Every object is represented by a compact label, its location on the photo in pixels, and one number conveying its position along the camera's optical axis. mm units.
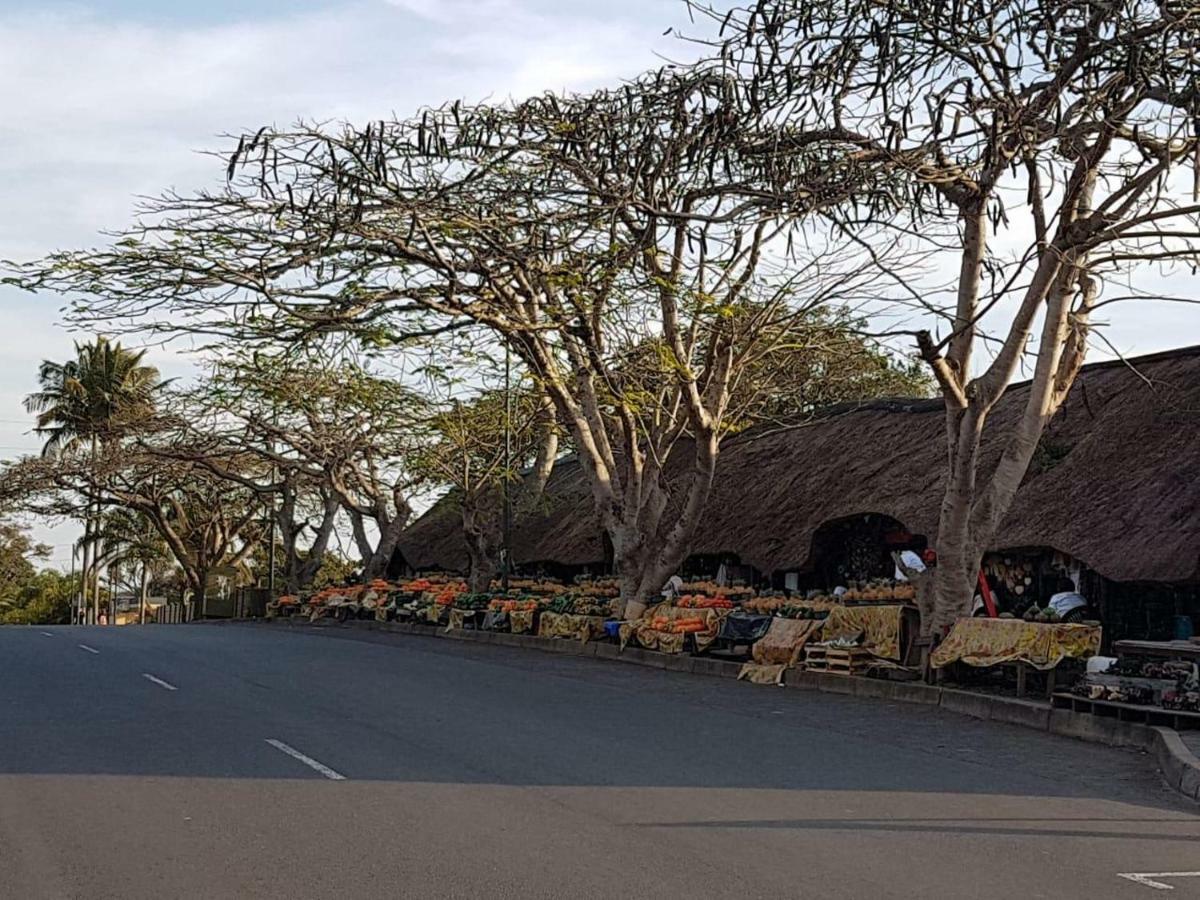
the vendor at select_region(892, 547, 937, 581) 18672
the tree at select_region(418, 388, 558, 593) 35344
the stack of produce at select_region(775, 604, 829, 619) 20812
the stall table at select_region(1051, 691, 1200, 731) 13398
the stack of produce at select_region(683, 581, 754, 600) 26188
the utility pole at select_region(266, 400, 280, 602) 48581
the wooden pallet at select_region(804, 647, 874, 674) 19203
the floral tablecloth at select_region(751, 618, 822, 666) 20312
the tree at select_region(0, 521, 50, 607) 72375
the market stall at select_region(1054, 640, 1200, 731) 13523
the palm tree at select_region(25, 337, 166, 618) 55812
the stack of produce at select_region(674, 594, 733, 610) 24141
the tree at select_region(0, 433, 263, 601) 46031
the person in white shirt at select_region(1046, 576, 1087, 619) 19828
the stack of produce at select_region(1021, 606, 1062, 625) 17234
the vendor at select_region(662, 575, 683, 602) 27028
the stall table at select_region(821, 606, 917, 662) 19156
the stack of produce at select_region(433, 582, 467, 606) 34656
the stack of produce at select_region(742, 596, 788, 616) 22895
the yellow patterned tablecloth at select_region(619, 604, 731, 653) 23203
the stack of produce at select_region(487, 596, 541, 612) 29984
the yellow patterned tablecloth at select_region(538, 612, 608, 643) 26906
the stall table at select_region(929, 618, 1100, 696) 15938
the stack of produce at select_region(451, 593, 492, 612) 32906
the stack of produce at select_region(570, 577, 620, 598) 30219
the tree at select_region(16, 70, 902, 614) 16703
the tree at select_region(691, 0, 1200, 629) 13328
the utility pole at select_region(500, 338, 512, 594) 32812
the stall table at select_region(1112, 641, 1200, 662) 13969
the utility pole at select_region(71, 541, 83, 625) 70125
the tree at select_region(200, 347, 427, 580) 36656
